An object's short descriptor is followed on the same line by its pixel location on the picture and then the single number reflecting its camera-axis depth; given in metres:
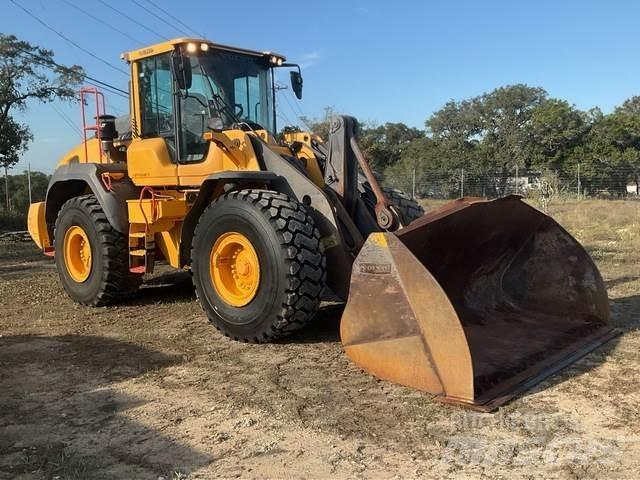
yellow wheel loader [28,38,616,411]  4.21
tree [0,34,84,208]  20.06
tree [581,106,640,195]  37.16
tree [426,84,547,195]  41.94
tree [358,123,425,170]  45.78
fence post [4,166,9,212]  19.77
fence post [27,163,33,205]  19.11
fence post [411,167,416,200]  25.88
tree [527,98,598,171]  38.66
